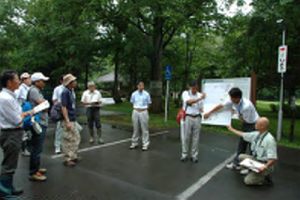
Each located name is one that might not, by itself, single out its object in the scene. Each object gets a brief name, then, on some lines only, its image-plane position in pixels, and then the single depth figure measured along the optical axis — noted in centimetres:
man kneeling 450
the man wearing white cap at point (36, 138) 447
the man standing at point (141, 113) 689
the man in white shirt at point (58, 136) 627
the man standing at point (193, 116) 581
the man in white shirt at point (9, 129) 355
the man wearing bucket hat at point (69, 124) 519
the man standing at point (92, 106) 750
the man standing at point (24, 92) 526
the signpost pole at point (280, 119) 854
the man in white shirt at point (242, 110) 513
